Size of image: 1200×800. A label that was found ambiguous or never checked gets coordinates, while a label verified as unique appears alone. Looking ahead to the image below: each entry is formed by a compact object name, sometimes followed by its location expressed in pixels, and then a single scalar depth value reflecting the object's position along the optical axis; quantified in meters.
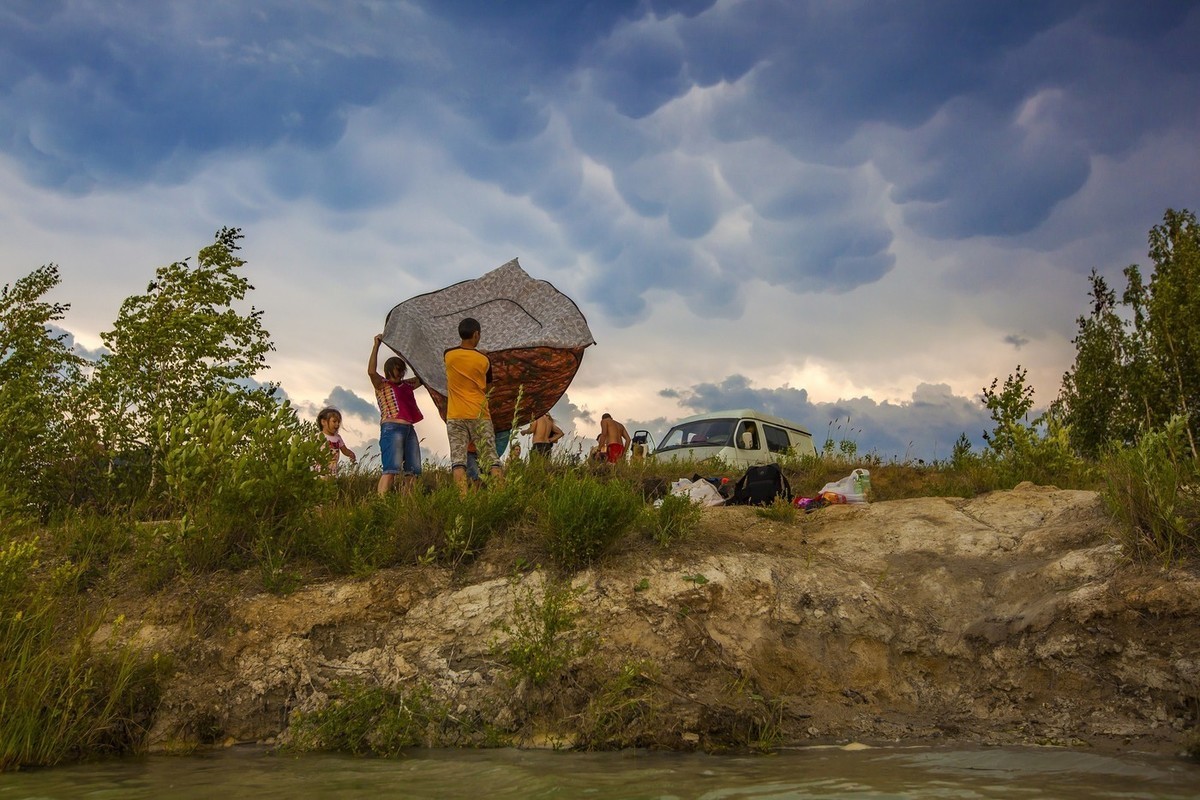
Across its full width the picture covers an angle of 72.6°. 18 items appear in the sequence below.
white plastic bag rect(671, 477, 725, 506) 9.20
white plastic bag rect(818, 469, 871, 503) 8.96
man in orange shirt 8.69
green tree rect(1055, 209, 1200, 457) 25.22
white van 17.70
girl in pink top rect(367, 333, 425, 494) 9.80
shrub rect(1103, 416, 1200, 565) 5.79
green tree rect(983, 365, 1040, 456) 11.21
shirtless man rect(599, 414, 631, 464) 15.31
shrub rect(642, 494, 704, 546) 6.87
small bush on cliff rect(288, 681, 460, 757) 5.20
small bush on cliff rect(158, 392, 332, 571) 6.79
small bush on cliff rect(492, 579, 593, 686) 5.49
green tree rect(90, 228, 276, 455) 9.80
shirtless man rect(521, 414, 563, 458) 12.59
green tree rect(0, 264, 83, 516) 8.49
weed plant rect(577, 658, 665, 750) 5.08
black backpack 8.95
